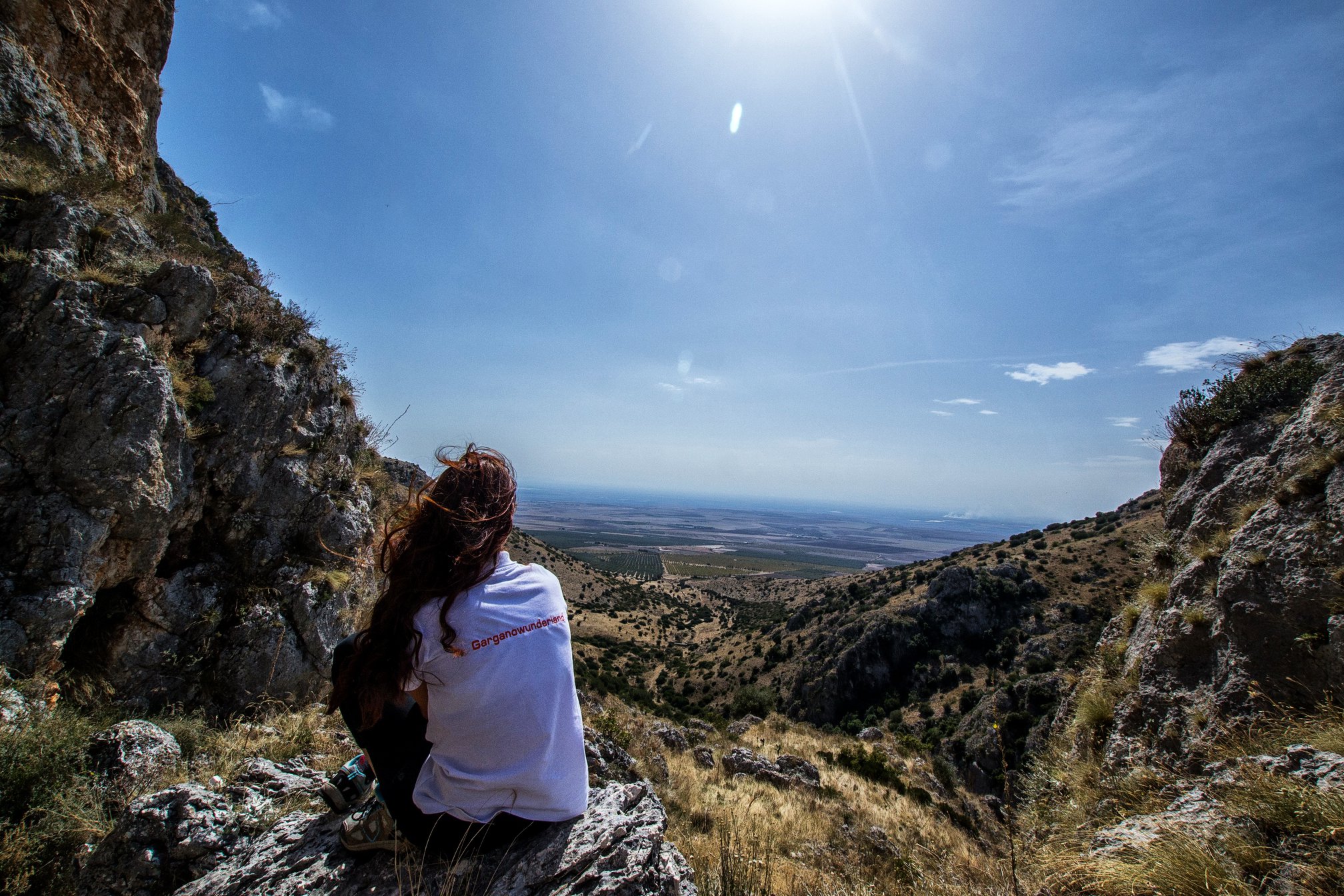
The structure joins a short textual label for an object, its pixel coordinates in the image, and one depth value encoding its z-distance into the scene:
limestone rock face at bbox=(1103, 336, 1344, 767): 4.85
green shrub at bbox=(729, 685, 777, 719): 29.97
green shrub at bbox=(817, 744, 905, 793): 14.75
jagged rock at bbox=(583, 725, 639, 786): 6.39
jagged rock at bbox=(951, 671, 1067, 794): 21.64
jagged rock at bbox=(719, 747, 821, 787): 11.59
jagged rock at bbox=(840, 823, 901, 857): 7.98
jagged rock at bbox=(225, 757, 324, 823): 3.46
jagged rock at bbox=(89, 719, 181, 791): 4.08
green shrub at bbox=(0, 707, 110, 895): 3.14
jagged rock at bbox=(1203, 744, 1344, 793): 3.25
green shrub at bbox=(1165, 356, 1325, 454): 7.56
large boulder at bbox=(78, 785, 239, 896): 2.85
